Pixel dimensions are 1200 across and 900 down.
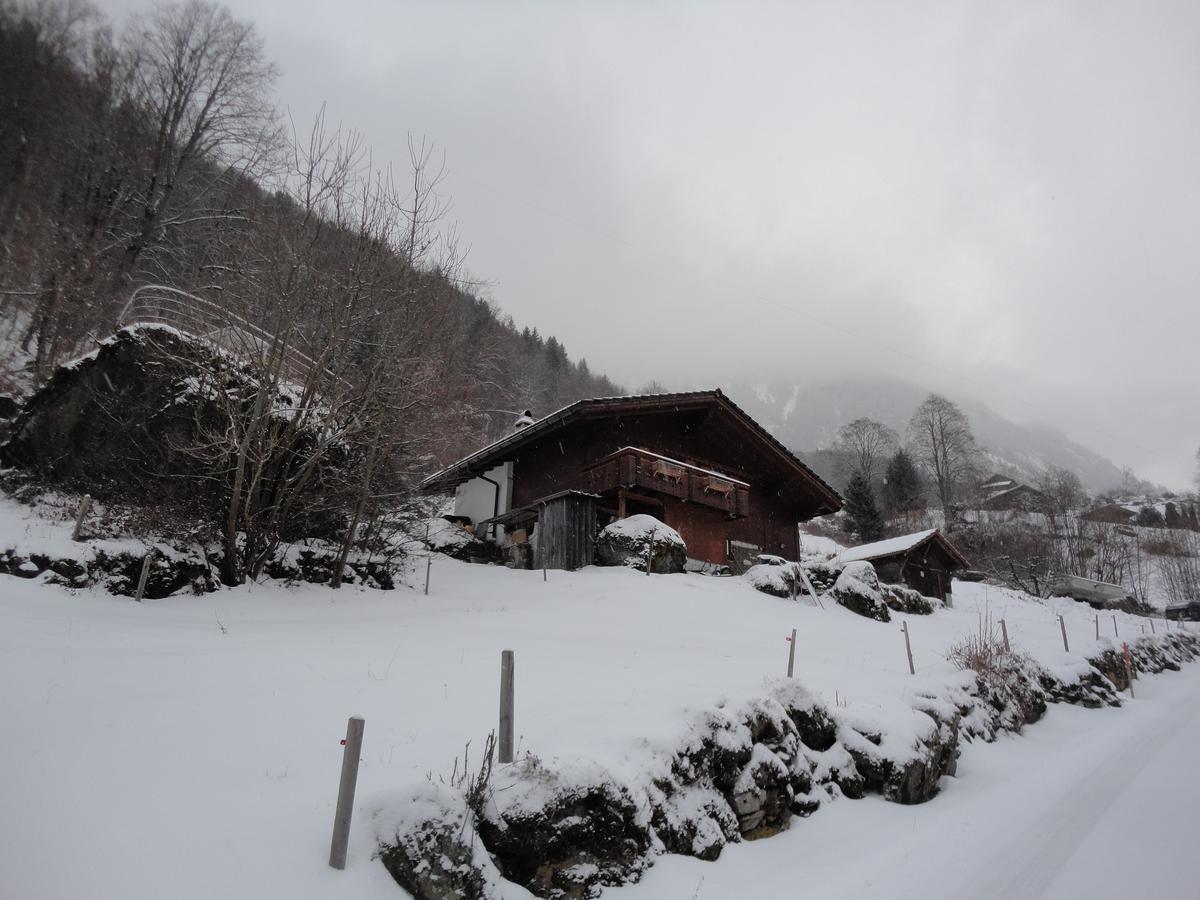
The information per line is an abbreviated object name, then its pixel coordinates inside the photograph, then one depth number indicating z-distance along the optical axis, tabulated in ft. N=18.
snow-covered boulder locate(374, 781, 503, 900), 11.43
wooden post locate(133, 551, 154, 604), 30.40
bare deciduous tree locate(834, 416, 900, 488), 179.93
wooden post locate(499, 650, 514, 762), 14.56
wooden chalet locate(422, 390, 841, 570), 62.39
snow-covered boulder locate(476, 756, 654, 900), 12.96
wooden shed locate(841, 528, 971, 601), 91.97
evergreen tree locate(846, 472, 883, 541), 139.85
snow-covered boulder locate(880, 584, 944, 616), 66.61
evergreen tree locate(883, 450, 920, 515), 161.99
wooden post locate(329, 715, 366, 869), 11.10
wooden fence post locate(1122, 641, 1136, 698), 57.40
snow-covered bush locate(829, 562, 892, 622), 59.11
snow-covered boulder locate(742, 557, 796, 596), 57.82
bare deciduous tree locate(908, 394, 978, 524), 157.58
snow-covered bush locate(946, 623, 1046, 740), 33.71
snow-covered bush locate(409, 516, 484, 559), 67.87
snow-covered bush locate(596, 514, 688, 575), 55.57
